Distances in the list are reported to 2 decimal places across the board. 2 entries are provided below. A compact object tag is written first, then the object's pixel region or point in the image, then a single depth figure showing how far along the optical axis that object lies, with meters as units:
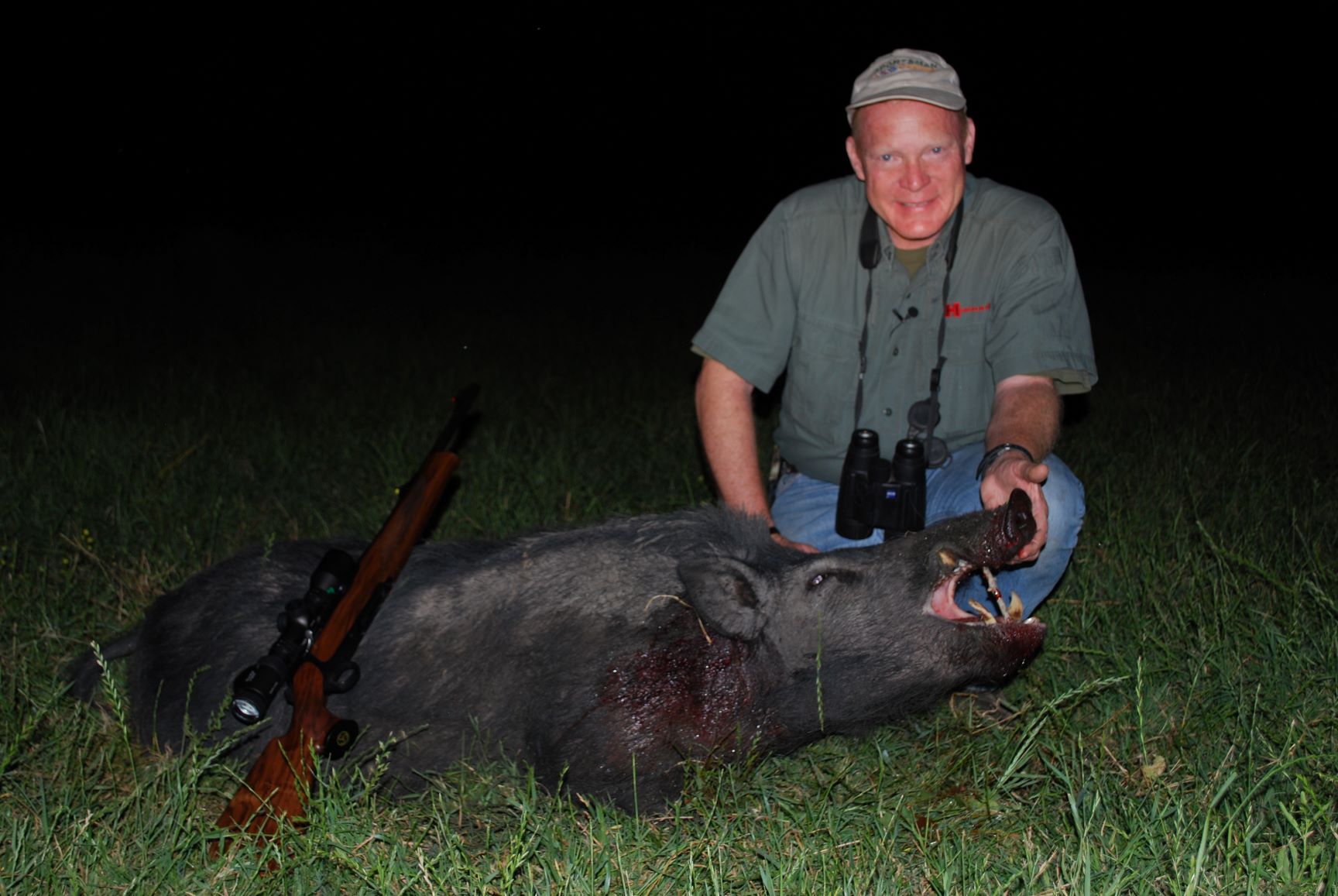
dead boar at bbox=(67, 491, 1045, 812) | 3.16
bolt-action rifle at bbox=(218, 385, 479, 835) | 2.89
